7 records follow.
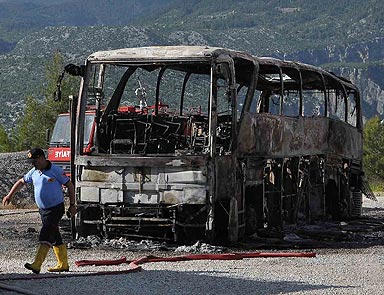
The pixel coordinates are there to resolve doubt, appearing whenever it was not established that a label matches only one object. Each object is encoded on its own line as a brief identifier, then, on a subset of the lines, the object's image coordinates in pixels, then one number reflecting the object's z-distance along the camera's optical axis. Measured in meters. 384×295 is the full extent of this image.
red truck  31.42
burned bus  18.78
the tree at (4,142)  66.84
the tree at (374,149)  74.31
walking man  14.84
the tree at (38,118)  65.06
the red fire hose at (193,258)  15.84
